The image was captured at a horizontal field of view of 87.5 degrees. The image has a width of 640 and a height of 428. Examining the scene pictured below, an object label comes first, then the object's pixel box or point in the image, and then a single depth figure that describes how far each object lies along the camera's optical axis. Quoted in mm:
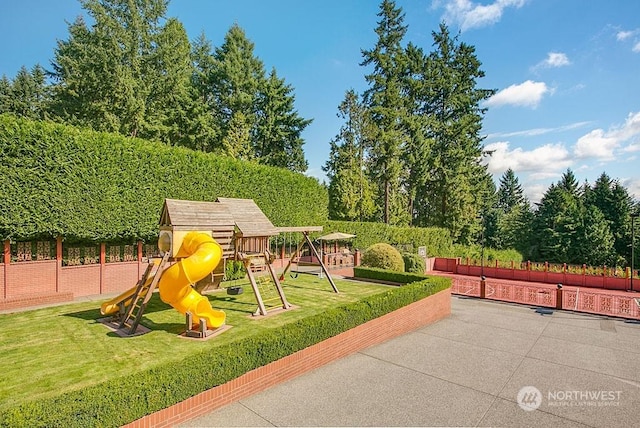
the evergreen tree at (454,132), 40062
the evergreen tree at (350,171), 34438
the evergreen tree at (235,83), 35219
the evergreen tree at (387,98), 35281
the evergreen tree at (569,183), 51438
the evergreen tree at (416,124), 38750
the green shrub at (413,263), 25000
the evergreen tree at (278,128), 37156
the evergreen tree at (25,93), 37688
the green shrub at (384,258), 22234
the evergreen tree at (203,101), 33312
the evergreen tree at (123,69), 27984
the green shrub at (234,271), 18500
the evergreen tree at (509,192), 90438
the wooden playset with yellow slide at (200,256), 9461
